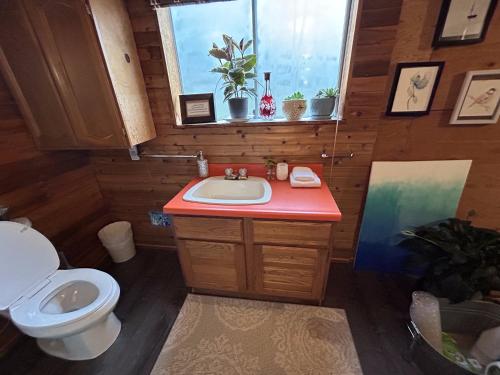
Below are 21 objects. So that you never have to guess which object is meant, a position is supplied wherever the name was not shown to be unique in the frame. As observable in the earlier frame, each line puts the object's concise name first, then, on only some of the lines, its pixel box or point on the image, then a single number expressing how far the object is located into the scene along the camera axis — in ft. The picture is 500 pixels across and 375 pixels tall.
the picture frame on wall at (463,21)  3.43
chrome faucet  5.07
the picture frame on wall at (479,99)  3.76
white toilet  3.33
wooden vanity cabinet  3.89
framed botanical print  3.85
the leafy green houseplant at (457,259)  3.60
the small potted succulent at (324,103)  4.44
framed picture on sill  4.90
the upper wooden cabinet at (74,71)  3.59
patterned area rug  3.82
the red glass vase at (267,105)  4.76
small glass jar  4.98
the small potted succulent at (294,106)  4.48
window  4.39
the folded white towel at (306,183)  4.52
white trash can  5.98
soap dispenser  5.14
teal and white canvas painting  4.57
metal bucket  3.48
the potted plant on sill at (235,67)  4.47
